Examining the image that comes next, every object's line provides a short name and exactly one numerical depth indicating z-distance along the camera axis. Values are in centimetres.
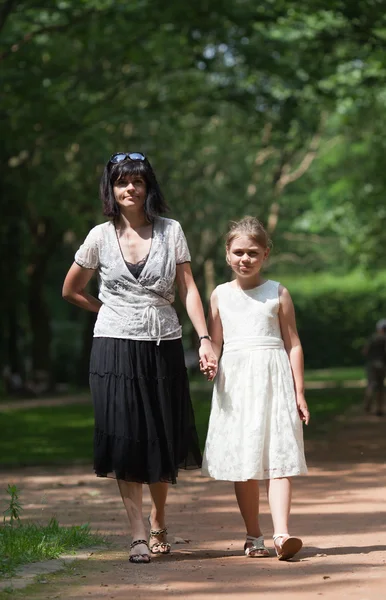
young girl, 1441
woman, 1446
